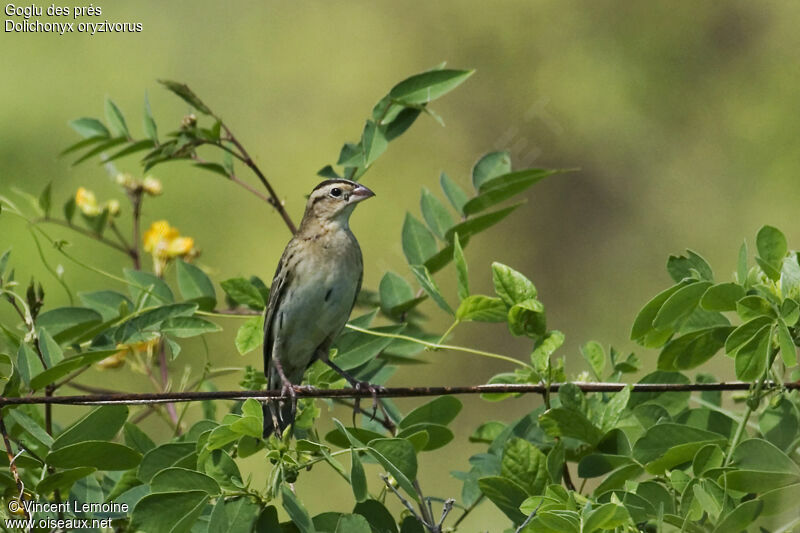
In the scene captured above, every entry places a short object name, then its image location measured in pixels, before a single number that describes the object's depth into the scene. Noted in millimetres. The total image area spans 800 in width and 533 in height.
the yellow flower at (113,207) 5629
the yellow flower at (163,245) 5309
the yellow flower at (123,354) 4828
